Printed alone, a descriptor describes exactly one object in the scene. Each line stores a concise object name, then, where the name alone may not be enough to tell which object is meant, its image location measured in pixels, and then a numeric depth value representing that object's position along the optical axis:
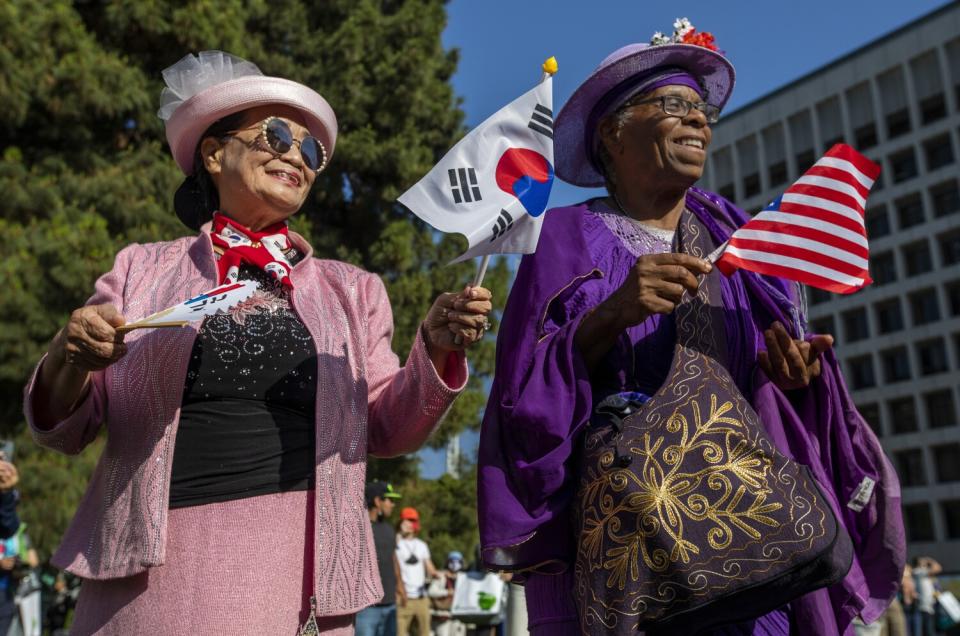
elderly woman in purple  2.69
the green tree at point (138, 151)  11.66
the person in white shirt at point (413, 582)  13.13
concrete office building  56.19
